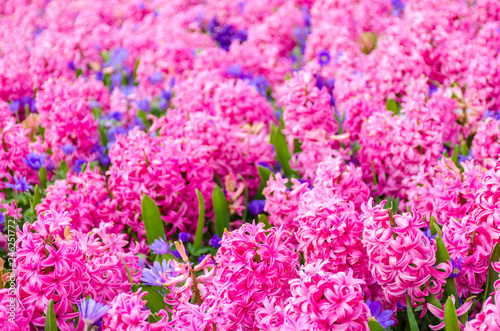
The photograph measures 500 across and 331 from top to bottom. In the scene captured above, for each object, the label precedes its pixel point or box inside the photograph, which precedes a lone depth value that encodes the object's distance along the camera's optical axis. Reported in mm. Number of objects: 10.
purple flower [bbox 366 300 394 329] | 1571
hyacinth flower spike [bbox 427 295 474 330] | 1549
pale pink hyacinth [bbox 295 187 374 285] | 1705
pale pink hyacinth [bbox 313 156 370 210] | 2229
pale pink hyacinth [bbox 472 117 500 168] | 2412
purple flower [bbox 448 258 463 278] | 1648
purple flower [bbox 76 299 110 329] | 1512
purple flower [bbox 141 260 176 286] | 1767
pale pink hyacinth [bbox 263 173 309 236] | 2256
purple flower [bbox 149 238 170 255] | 2057
